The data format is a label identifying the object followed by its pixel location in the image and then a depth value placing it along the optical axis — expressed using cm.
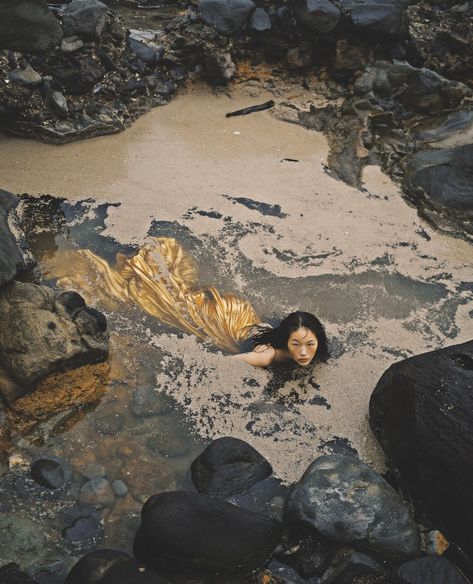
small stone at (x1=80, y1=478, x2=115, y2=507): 335
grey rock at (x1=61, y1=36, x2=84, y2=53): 628
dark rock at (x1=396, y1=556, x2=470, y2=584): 297
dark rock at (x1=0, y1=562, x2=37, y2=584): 287
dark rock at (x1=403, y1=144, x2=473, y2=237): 567
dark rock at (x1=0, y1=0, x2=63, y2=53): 532
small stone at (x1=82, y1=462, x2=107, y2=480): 347
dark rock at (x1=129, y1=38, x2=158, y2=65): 687
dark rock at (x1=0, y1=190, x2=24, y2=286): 379
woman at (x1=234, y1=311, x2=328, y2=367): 411
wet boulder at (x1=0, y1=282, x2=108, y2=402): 372
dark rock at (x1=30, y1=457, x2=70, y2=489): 339
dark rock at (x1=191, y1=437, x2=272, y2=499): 344
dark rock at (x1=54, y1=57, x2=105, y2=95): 628
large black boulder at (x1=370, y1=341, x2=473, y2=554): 319
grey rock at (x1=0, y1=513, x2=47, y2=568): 304
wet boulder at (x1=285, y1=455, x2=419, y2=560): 317
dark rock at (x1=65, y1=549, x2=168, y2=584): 282
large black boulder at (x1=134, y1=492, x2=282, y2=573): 302
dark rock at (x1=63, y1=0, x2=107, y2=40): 641
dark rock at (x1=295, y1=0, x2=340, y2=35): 715
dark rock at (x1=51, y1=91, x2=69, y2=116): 615
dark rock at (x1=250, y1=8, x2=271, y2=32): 717
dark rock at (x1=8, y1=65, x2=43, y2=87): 600
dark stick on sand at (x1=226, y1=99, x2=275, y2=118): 685
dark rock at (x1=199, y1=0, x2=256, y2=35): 710
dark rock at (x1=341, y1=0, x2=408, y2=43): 726
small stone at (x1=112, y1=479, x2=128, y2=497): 340
